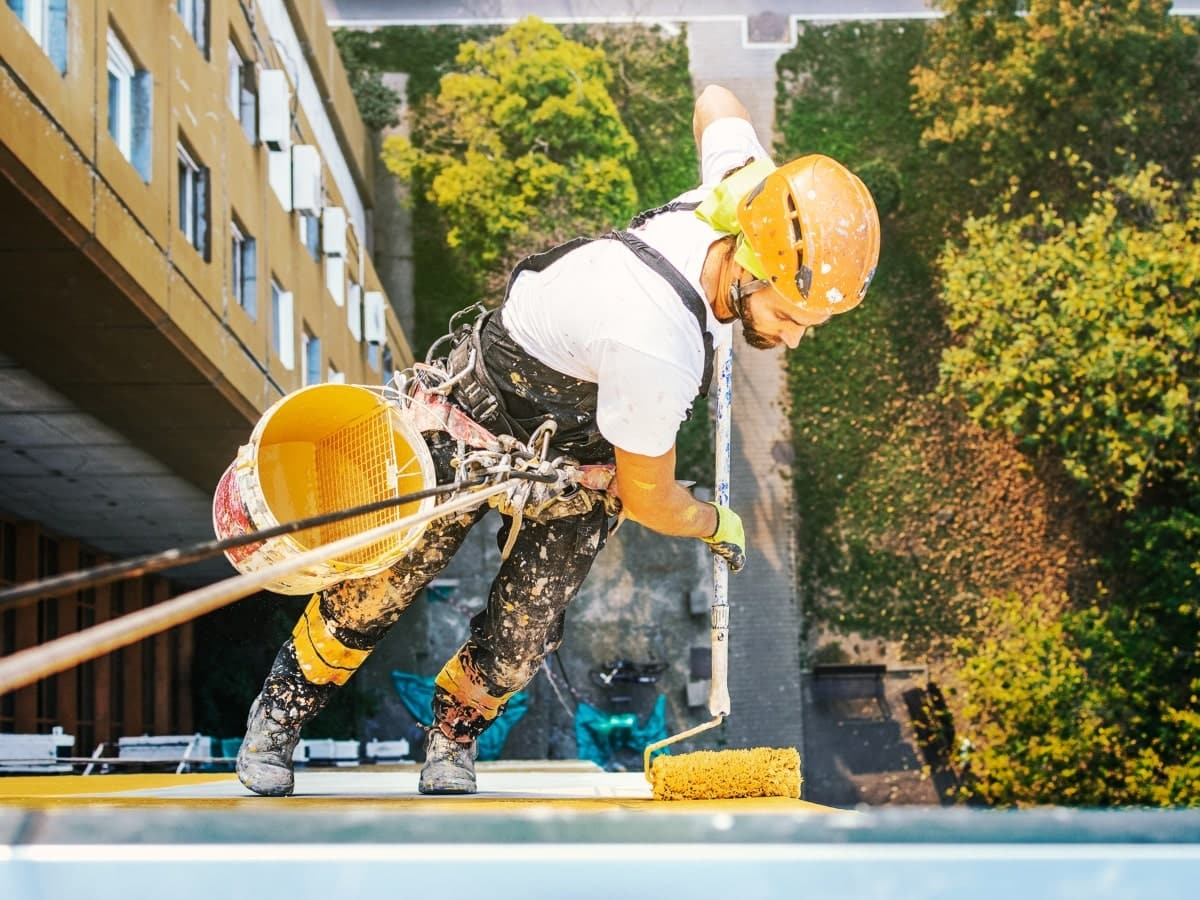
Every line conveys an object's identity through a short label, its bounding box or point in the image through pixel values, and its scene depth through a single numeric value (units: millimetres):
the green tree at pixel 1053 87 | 12133
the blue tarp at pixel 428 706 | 10875
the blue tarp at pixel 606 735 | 10773
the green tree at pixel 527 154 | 11547
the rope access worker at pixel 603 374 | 2213
